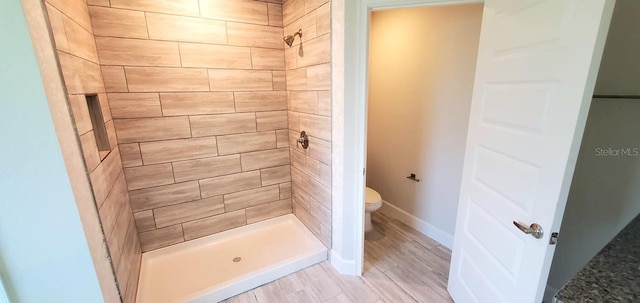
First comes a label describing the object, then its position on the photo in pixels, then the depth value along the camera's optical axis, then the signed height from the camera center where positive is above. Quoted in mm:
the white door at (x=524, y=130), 896 -172
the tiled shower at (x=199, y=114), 1737 -162
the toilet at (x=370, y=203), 2447 -1088
